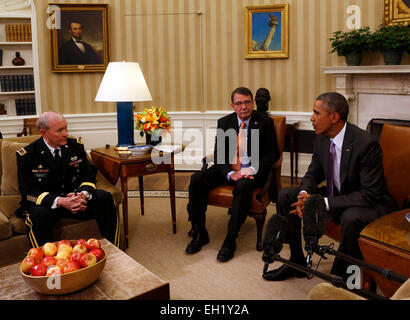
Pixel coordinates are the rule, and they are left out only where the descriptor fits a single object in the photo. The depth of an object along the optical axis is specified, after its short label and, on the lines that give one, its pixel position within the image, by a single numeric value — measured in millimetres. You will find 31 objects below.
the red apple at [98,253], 2328
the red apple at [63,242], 2458
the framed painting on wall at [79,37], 6402
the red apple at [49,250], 2402
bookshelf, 6438
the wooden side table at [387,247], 2320
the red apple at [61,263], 2211
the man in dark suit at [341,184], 2953
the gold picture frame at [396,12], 5203
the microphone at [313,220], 1727
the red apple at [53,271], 2173
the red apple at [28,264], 2227
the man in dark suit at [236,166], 3670
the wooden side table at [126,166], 3834
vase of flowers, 4070
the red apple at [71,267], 2188
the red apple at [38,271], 2184
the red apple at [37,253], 2342
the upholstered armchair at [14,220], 3221
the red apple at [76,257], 2270
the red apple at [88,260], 2244
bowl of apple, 2158
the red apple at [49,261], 2266
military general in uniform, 3260
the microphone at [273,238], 1709
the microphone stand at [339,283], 1265
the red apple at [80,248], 2359
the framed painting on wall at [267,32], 6102
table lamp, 4016
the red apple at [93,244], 2426
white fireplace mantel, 5262
